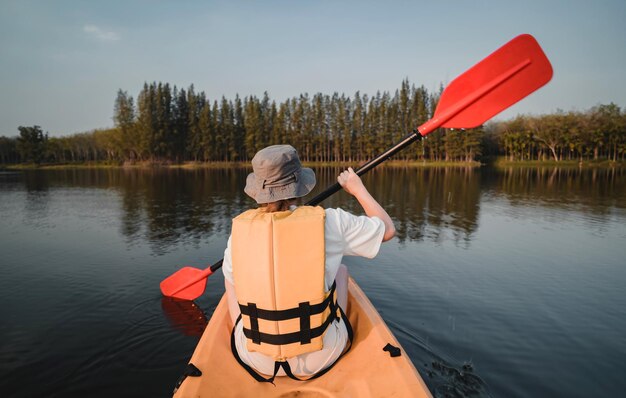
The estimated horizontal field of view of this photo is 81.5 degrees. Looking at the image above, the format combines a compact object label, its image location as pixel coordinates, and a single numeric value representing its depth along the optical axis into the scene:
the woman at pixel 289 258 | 1.89
